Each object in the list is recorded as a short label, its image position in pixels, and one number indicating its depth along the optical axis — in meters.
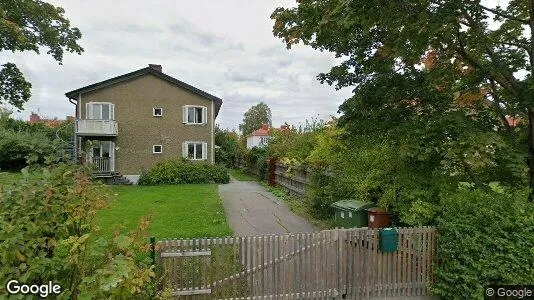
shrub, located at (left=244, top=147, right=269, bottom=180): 22.66
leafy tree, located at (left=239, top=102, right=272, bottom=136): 76.94
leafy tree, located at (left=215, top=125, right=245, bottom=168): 34.80
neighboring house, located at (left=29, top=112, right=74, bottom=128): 50.82
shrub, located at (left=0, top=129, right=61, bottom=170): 23.55
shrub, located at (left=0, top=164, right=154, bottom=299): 2.74
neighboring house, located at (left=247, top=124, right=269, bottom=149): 58.70
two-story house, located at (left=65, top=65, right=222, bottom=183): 22.72
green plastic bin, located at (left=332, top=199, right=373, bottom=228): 7.89
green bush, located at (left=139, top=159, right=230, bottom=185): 22.00
